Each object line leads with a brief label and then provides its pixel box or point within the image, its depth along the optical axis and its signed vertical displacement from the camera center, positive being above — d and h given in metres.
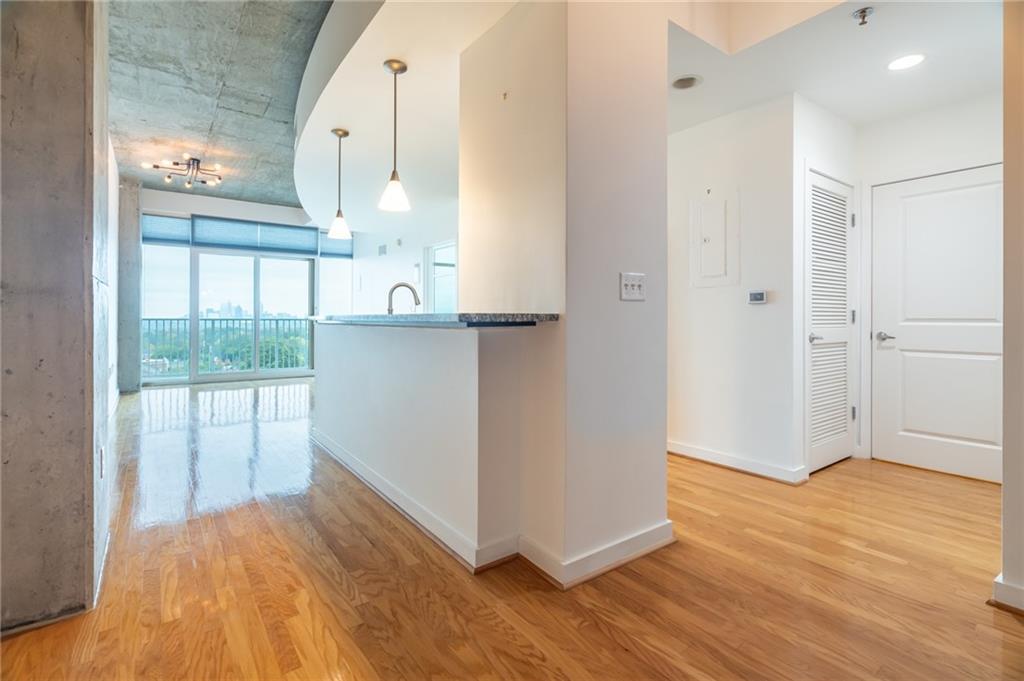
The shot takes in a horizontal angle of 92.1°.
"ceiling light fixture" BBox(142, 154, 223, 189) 6.12 +2.23
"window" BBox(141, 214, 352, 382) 7.54 +0.77
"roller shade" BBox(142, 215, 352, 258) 7.48 +1.74
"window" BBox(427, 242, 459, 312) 7.41 +0.97
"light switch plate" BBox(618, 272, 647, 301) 2.12 +0.24
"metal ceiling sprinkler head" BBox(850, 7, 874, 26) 2.31 +1.54
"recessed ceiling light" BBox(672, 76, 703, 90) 2.98 +1.58
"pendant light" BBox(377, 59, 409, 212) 3.18 +0.94
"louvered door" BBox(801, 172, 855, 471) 3.31 +0.11
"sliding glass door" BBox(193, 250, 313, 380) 7.86 +0.46
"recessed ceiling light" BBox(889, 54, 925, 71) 2.72 +1.56
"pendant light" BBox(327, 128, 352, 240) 4.41 +1.01
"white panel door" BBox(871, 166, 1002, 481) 3.16 +0.12
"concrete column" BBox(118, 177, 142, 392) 6.70 +0.72
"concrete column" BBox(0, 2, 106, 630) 1.61 +0.11
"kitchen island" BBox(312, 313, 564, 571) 2.05 -0.36
